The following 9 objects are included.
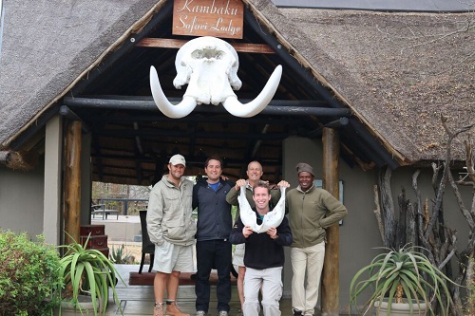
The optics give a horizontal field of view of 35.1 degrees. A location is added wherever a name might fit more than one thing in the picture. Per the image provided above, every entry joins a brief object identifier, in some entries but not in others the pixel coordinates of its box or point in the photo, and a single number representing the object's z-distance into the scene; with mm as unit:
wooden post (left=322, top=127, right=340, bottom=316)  7184
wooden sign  6766
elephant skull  6635
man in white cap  6672
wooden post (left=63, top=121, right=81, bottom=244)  7090
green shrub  5977
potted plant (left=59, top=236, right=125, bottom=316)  6293
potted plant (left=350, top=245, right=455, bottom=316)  6578
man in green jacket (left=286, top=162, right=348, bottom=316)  6828
